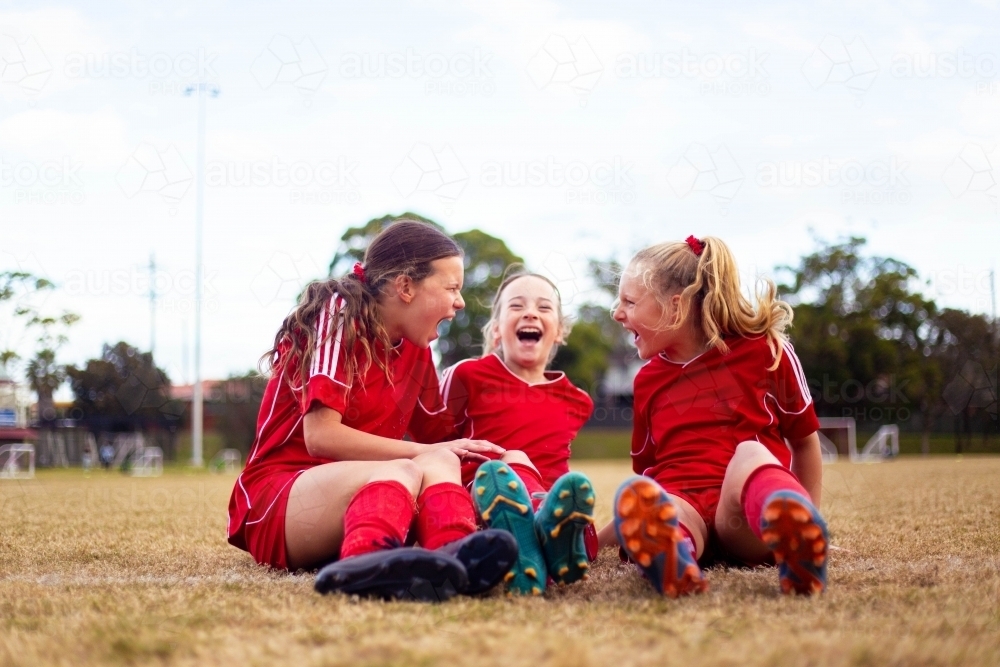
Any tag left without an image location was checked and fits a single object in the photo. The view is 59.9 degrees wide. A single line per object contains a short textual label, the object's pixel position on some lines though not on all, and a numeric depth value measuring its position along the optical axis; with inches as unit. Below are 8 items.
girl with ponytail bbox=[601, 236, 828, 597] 98.6
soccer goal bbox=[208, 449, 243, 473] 804.6
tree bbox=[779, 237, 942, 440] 491.5
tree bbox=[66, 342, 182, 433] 551.9
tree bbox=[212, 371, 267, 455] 976.3
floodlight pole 856.3
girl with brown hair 71.6
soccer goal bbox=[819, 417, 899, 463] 824.9
